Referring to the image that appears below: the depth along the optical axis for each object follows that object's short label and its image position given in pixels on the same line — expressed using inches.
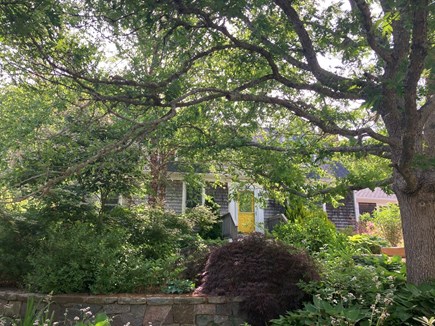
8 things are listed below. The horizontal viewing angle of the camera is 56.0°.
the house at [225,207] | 550.1
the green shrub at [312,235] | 338.7
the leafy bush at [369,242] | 359.9
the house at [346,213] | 647.6
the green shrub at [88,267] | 202.4
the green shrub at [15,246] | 225.0
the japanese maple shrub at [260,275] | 195.6
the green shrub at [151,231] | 277.1
